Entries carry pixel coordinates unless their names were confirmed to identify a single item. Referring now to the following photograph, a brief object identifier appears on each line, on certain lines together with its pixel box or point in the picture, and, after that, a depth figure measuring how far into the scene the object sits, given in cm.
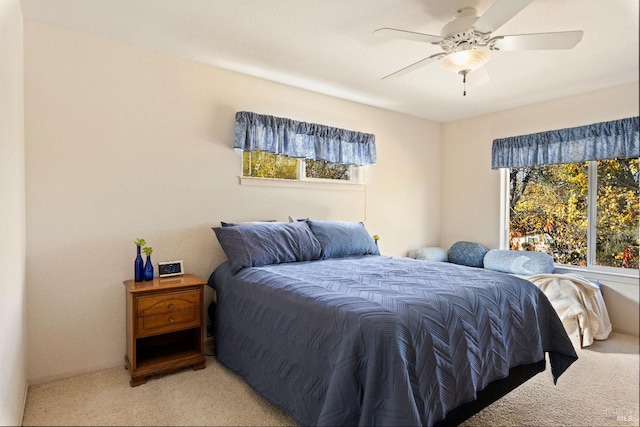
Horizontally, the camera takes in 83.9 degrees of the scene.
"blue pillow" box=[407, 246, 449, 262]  406
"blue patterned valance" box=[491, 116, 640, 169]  295
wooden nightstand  216
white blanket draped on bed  281
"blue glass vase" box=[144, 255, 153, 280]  239
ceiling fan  176
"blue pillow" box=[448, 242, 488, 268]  397
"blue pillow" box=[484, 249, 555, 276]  334
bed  138
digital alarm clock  251
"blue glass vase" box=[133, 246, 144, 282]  237
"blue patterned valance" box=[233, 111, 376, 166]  291
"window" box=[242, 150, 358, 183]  310
